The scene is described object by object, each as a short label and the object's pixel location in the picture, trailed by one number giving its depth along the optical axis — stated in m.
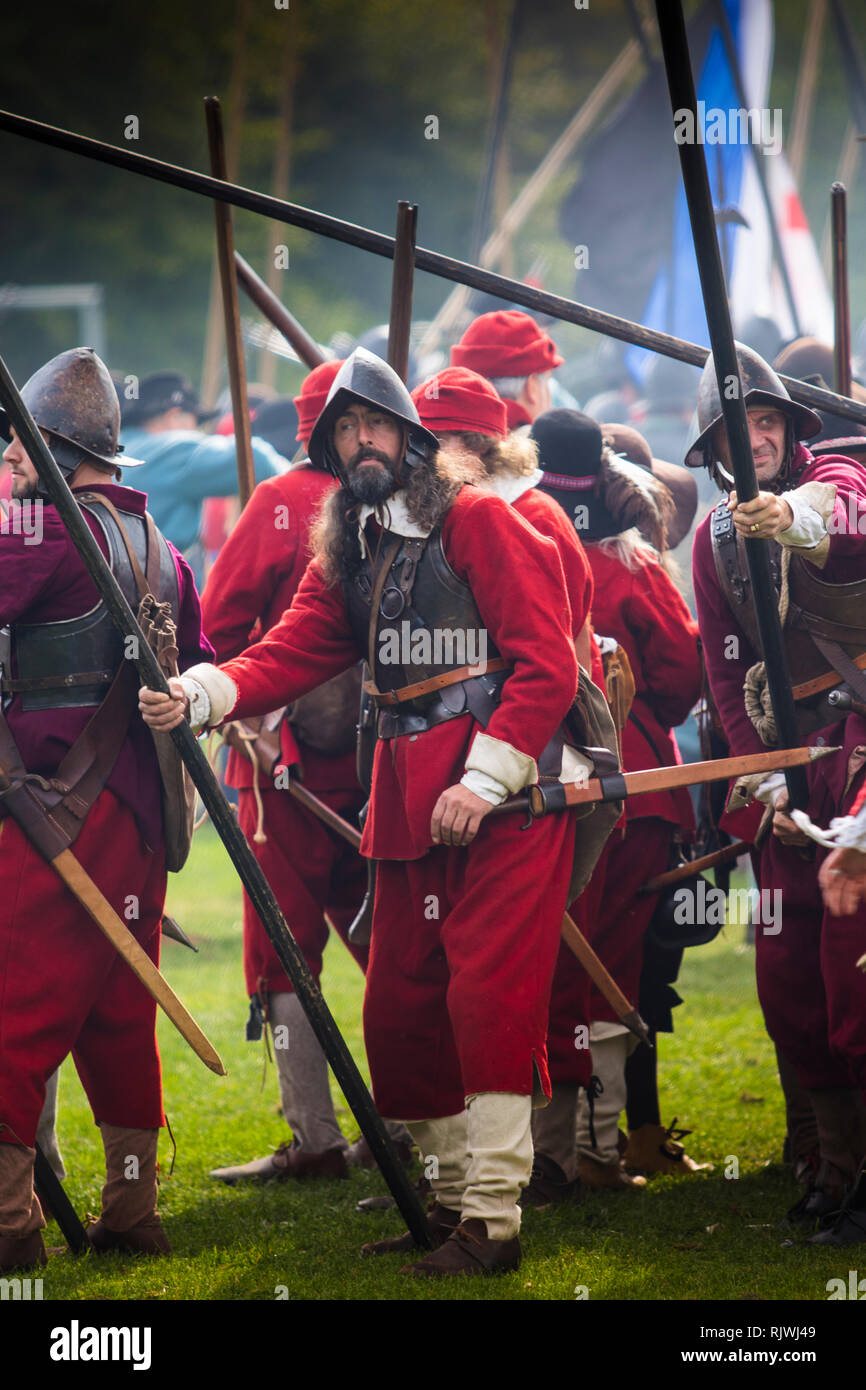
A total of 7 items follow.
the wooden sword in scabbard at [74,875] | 8.65
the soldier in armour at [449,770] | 8.56
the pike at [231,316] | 11.23
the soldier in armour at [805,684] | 9.01
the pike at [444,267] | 9.43
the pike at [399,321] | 9.91
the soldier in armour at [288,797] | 11.45
